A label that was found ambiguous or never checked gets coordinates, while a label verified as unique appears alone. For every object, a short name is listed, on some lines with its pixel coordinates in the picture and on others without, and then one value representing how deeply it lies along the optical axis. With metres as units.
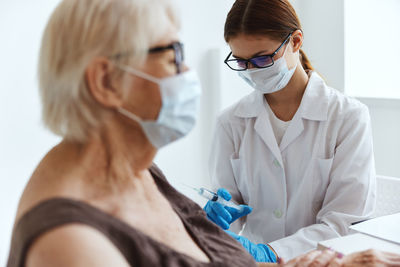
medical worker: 1.56
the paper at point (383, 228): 1.21
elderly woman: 0.76
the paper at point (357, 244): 1.14
